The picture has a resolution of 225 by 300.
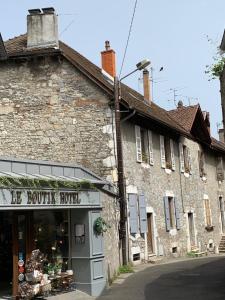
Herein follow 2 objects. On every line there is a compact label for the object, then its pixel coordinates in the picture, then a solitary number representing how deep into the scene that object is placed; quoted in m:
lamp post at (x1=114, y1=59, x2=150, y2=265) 15.12
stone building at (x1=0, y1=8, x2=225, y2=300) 16.14
